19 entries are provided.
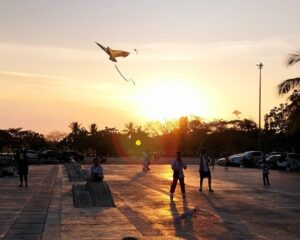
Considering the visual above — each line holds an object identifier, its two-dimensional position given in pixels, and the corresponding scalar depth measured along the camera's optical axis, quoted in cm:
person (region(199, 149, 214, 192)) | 1584
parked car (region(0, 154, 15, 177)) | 2213
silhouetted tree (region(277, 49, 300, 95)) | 2459
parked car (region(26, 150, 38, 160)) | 4702
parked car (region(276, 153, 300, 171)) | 3272
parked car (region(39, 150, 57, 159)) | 4844
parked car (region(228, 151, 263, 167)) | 3863
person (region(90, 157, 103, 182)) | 1414
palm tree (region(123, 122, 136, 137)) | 8127
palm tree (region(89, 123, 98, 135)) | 7491
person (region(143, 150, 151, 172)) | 2883
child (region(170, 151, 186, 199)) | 1413
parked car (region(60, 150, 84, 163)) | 4596
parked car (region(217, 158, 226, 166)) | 4123
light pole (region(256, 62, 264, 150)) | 5205
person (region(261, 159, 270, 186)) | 1920
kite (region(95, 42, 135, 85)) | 1222
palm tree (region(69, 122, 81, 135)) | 8181
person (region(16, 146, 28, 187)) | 1721
